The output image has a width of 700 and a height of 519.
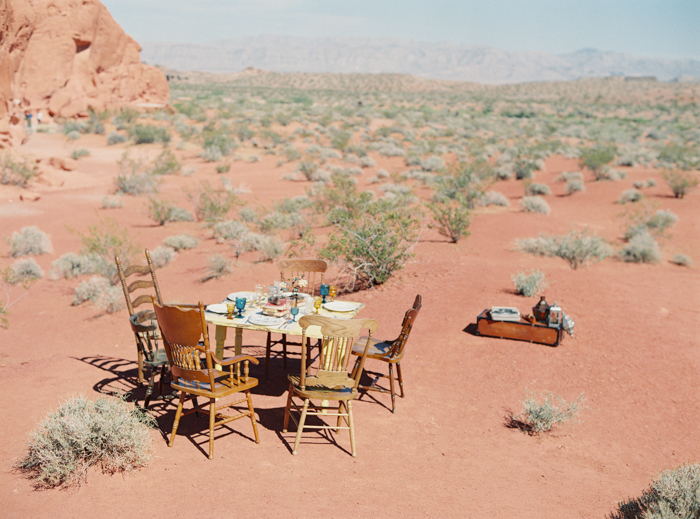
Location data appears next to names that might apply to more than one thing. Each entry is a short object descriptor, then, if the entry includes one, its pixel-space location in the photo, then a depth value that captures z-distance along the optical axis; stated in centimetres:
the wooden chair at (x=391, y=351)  536
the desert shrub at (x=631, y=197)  1828
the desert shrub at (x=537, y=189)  2002
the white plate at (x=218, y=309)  553
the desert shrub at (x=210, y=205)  1438
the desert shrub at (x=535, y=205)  1666
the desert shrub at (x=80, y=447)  415
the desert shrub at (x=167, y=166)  2100
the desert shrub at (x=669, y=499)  370
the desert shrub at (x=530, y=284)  884
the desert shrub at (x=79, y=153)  2275
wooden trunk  727
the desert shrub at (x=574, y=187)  2003
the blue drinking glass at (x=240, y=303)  540
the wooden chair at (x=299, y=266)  672
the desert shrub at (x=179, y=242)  1256
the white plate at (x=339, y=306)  564
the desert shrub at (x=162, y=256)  1151
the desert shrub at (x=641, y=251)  1250
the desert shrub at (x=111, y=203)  1609
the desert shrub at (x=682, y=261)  1273
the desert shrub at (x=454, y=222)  1245
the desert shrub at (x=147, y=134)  2634
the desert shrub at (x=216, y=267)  1056
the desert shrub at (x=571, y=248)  1152
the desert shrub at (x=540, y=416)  543
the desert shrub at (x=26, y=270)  1037
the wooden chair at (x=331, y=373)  455
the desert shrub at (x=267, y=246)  1144
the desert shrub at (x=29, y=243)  1174
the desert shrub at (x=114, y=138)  2605
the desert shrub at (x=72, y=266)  1072
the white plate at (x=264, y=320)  520
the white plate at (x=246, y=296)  583
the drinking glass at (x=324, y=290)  593
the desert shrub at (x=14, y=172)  1678
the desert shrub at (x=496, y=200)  1768
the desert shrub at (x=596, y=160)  2180
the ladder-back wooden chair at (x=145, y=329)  535
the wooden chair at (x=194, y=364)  452
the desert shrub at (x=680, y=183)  1848
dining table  513
